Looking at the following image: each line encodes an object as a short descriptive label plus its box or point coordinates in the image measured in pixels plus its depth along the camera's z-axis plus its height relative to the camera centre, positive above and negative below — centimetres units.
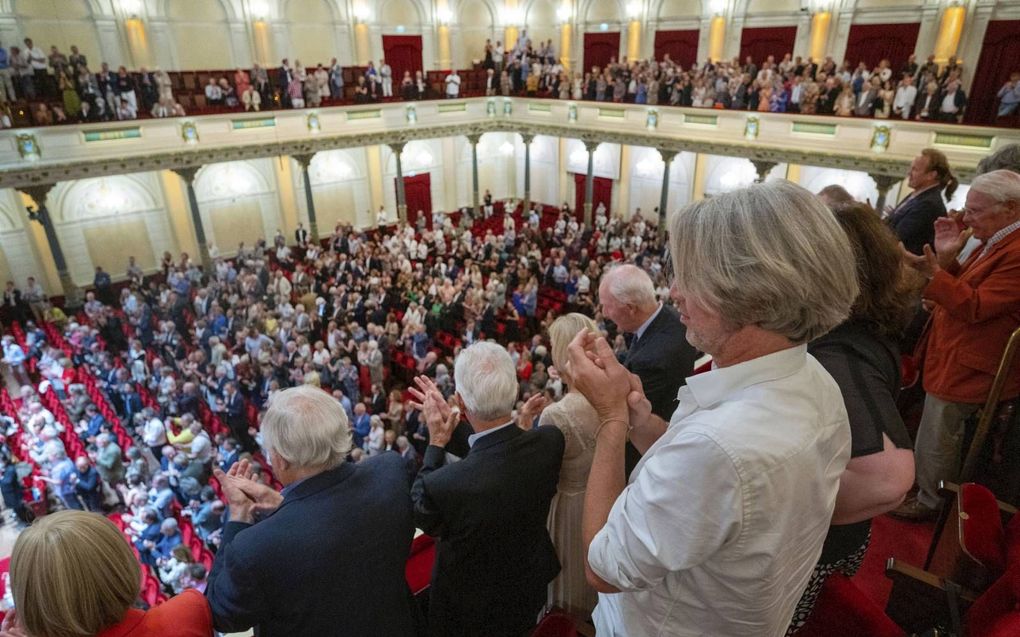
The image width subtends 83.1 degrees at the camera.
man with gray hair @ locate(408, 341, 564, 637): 215 -147
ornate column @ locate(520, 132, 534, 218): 2061 -288
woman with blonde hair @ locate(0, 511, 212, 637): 142 -114
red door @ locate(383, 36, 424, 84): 2003 +110
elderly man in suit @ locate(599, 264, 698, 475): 280 -119
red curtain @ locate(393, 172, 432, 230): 2162 -385
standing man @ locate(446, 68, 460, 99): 1912 +3
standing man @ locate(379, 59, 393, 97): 1792 +29
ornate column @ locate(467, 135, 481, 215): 2014 -293
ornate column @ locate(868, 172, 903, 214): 1293 -209
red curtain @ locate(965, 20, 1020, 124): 1321 +31
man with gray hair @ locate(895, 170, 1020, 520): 251 -103
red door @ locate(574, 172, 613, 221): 2177 -384
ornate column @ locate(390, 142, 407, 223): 1864 -329
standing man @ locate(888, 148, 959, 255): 364 -70
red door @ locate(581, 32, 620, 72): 2045 +122
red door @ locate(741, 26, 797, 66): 1670 +113
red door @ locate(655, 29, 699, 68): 1859 +119
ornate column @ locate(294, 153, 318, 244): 1664 -294
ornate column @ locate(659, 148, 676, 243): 1683 -314
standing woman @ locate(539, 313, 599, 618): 242 -161
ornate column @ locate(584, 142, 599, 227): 1924 -334
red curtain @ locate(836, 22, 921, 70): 1480 +93
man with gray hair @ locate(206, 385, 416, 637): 182 -138
